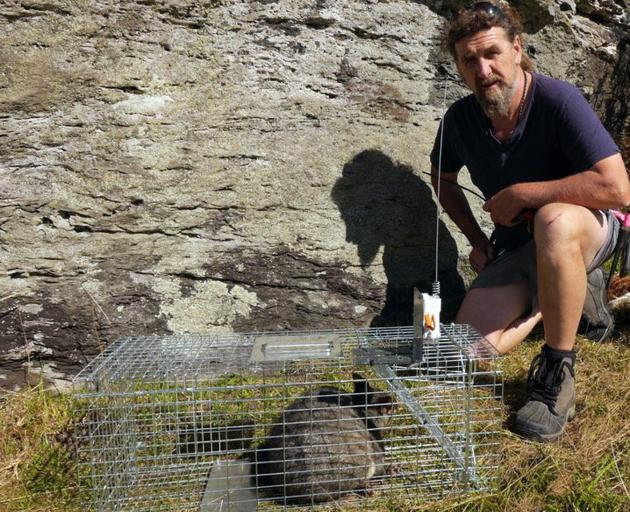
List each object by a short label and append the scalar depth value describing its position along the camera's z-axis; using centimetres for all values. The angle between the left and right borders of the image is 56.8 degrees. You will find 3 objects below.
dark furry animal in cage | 220
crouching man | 264
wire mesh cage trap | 219
